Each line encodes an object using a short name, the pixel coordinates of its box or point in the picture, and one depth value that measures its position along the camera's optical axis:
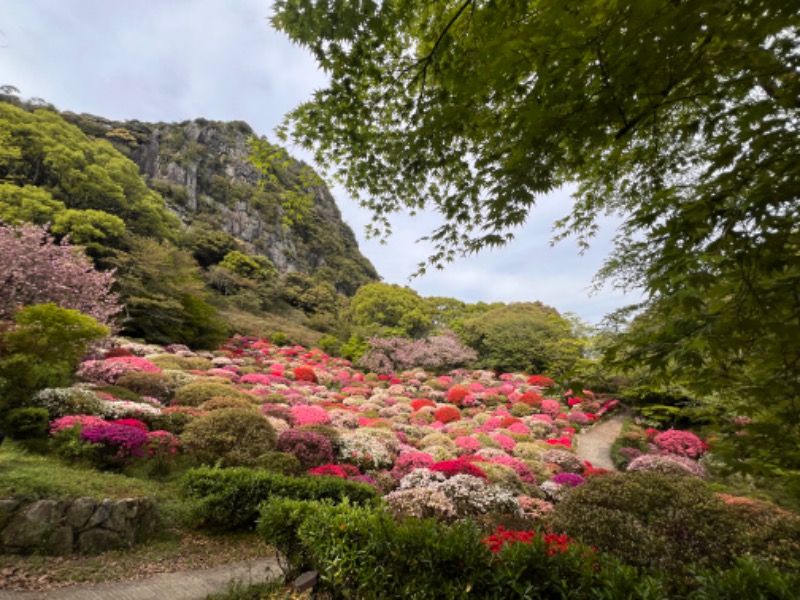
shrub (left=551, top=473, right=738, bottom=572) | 4.66
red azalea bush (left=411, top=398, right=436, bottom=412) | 16.44
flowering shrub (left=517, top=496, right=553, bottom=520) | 7.16
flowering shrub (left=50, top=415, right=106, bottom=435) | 6.80
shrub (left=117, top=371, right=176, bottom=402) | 10.49
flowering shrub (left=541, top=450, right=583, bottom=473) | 10.66
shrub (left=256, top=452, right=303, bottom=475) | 7.20
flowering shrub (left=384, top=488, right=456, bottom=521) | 6.34
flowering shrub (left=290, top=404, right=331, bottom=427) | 10.81
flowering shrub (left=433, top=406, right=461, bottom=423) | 15.41
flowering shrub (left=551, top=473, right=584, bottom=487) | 9.36
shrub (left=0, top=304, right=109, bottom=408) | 7.39
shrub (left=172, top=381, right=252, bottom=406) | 10.27
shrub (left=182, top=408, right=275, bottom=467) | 7.49
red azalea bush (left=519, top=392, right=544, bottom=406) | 17.23
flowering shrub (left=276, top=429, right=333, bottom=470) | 8.20
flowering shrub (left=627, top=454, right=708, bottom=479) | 9.27
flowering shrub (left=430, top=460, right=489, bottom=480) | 7.99
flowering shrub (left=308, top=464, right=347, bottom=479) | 7.43
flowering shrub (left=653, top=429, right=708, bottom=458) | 12.14
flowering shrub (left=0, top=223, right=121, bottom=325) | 10.68
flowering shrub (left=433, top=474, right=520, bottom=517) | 6.78
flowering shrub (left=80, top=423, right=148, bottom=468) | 6.69
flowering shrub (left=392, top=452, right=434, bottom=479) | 8.95
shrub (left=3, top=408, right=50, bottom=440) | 6.71
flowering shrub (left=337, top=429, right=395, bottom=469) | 9.04
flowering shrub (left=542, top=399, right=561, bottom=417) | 16.66
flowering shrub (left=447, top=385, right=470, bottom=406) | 18.21
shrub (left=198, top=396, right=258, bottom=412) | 9.48
